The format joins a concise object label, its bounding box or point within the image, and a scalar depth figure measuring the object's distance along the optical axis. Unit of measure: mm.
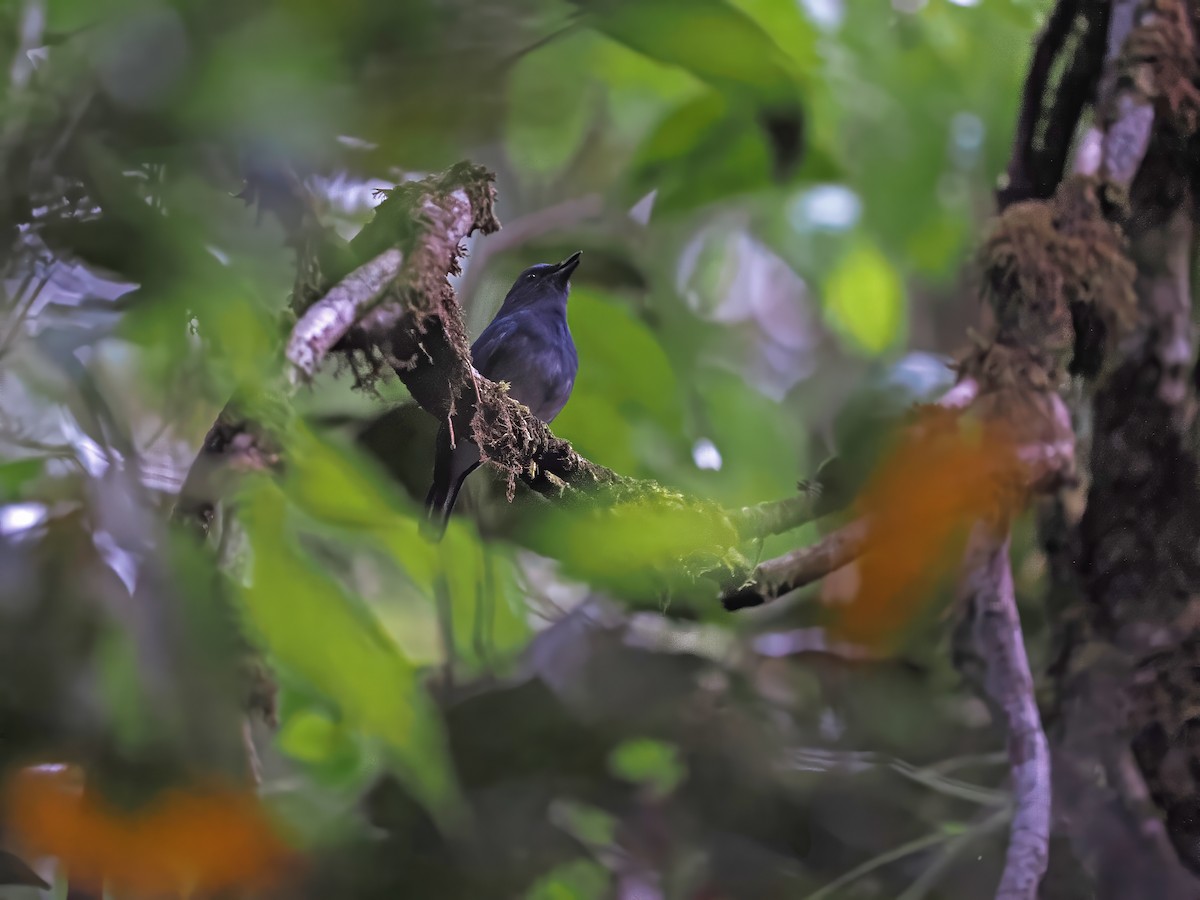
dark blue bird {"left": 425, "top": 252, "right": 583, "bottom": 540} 7112
